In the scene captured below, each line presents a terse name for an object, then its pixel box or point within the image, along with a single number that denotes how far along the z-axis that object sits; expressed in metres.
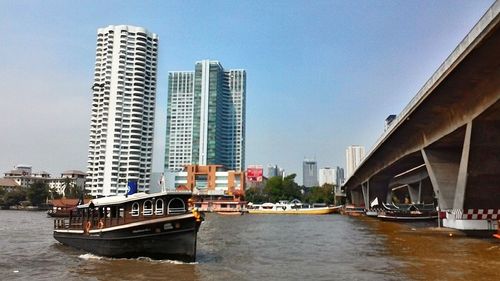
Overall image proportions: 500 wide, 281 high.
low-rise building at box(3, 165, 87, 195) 148.50
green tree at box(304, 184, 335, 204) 142.75
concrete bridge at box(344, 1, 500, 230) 22.14
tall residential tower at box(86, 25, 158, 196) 124.56
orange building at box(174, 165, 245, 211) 125.19
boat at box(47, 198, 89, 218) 68.75
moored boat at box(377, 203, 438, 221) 50.29
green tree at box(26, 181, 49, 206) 111.00
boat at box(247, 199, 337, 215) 99.00
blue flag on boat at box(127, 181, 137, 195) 21.55
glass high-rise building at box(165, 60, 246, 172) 167.50
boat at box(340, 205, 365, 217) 91.16
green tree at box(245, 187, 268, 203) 130.88
